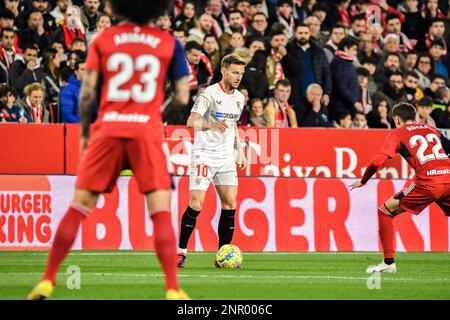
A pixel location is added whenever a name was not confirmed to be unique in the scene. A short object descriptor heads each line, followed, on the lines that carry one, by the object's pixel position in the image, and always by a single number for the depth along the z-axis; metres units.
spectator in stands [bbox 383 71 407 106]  22.89
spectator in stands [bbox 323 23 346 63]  22.78
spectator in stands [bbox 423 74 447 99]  23.36
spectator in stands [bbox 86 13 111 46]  20.38
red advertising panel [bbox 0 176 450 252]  17.67
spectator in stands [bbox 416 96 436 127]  21.19
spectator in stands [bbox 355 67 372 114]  22.25
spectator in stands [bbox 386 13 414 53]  24.98
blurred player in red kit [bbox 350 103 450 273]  13.93
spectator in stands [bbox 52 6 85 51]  20.56
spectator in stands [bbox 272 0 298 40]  23.42
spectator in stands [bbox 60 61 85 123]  18.73
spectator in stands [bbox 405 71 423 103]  23.34
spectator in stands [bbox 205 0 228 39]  22.56
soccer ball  14.01
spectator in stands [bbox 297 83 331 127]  21.16
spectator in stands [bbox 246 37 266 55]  21.45
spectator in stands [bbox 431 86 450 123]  22.19
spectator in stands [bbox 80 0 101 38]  20.86
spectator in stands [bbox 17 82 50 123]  18.73
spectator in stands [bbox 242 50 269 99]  20.73
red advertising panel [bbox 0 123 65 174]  18.34
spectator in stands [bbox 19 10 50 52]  20.83
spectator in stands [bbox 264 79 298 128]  20.52
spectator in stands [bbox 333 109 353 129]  21.27
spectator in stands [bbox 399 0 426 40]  25.81
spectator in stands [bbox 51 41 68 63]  20.14
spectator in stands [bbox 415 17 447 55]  25.30
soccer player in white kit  14.32
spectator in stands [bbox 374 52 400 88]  23.20
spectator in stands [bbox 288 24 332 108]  21.78
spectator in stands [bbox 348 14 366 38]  24.19
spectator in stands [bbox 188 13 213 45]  21.64
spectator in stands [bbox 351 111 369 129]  21.39
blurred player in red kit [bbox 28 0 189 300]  8.62
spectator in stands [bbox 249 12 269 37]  22.44
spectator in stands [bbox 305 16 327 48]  23.14
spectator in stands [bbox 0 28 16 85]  19.81
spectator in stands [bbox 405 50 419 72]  24.20
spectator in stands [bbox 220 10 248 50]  21.59
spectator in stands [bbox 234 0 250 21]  23.40
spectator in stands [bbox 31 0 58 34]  21.20
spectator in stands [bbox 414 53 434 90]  24.12
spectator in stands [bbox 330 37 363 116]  21.88
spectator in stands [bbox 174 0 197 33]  21.83
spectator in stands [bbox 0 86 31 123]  18.62
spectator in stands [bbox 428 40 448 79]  24.61
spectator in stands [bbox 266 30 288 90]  21.58
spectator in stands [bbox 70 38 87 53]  19.94
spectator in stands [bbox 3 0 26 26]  21.17
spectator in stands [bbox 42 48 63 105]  19.84
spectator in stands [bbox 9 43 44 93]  19.66
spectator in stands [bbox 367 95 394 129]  21.89
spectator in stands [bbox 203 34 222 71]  21.11
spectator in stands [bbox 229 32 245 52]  21.22
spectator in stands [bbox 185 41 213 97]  20.37
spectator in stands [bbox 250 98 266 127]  20.23
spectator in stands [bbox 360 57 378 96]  22.87
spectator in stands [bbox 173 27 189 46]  20.98
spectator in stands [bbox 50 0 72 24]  21.34
